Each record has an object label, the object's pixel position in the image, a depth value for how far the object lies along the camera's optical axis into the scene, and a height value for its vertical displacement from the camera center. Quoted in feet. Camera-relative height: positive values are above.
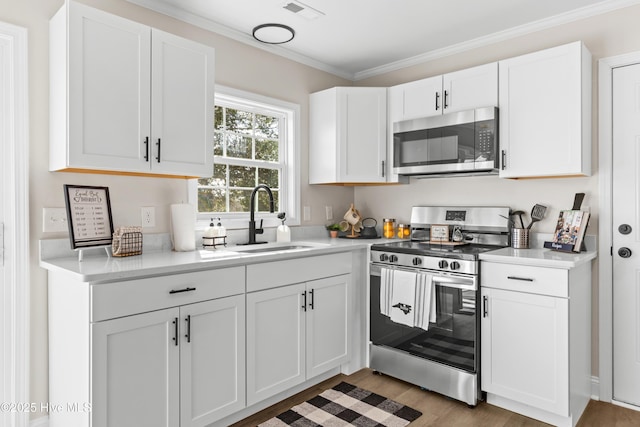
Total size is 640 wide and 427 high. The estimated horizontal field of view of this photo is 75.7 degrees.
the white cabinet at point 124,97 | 6.54 +1.95
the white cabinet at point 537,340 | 7.43 -2.46
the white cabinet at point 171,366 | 5.82 -2.44
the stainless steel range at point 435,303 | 8.35 -1.99
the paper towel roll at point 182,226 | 8.37 -0.33
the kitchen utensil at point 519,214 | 9.66 -0.08
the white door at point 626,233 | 8.30 -0.45
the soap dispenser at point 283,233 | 10.63 -0.59
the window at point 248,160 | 9.90 +1.31
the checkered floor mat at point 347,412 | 7.69 -3.96
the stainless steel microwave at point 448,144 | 9.23 +1.61
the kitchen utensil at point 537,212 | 9.27 -0.03
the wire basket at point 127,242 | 7.32 -0.57
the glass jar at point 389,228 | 11.82 -0.52
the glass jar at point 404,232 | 11.64 -0.61
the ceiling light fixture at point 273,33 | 9.41 +4.16
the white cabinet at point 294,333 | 7.73 -2.54
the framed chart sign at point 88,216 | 6.98 -0.11
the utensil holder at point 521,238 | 9.18 -0.61
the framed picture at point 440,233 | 10.30 -0.57
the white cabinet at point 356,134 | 11.10 +2.05
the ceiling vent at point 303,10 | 8.50 +4.25
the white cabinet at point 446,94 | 9.36 +2.86
